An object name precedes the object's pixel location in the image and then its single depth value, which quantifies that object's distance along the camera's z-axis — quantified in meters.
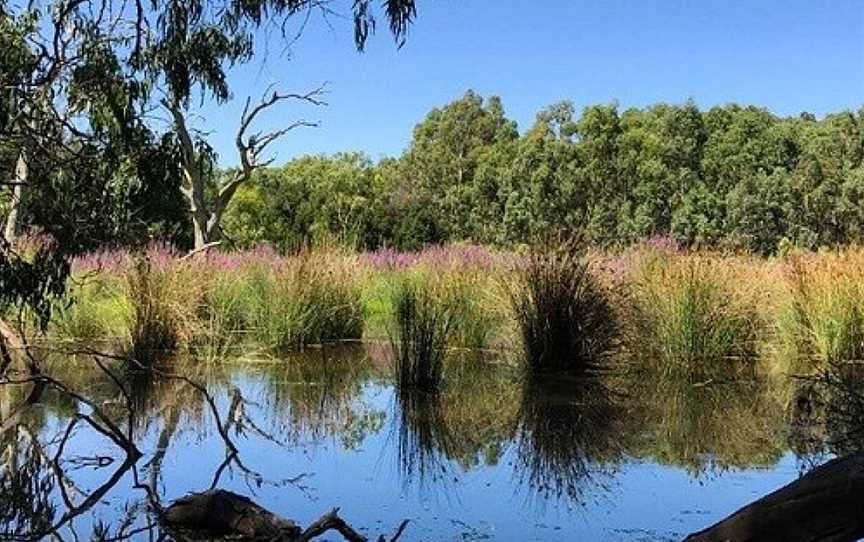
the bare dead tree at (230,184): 18.17
